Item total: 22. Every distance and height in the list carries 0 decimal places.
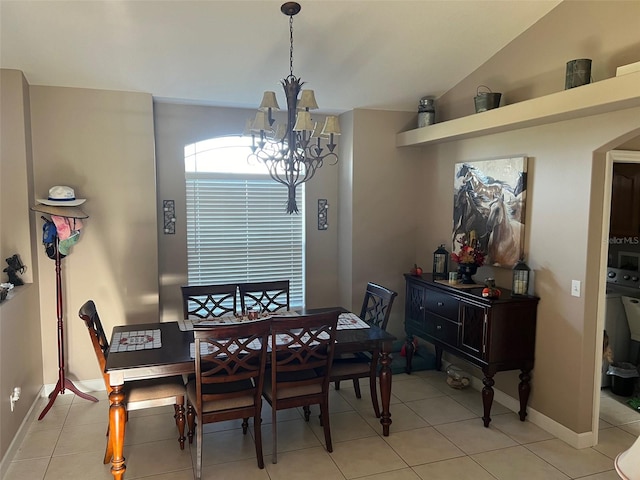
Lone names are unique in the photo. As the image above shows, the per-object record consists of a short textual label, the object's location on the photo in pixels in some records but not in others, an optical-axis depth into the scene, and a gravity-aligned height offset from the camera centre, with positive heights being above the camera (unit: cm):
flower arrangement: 391 -42
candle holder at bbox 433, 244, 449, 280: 449 -55
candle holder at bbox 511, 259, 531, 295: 358 -55
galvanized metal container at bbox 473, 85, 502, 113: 368 +84
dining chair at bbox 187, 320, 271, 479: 277 -105
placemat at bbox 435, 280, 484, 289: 393 -67
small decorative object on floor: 428 -159
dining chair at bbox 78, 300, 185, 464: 295 -122
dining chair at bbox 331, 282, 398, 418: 348 -121
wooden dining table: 278 -97
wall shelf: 259 +64
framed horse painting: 368 +0
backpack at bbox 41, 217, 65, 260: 377 -24
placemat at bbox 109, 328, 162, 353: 308 -94
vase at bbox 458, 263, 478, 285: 397 -56
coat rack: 368 -104
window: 468 -17
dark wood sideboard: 349 -97
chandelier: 288 +49
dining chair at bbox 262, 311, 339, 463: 296 -104
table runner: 354 -91
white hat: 368 +5
